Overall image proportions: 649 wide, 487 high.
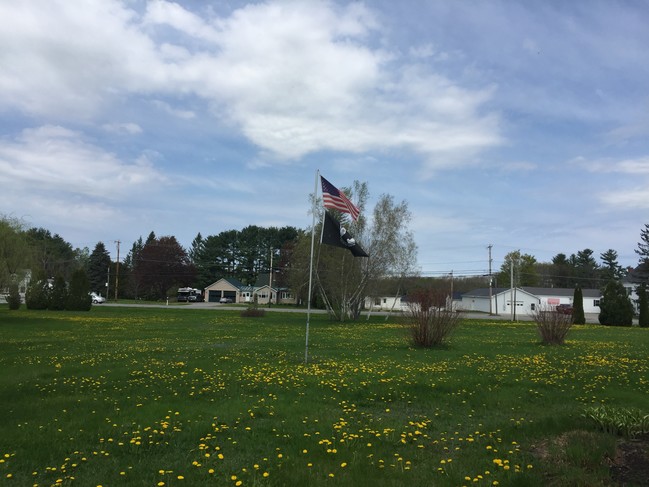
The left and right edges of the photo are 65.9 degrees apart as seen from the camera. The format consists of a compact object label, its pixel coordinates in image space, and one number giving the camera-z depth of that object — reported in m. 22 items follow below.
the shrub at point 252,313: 41.31
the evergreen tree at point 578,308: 43.44
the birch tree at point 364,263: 38.31
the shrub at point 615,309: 42.41
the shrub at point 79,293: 43.66
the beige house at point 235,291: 103.62
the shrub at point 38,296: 42.59
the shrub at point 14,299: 38.91
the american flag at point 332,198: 13.20
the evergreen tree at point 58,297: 43.59
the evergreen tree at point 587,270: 116.75
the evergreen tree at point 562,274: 116.03
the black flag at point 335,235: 13.09
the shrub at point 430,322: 16.41
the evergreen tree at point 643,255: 69.56
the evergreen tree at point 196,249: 116.75
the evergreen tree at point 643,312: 42.75
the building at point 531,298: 83.06
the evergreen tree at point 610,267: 116.62
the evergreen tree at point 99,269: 105.81
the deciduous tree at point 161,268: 100.31
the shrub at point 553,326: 18.14
